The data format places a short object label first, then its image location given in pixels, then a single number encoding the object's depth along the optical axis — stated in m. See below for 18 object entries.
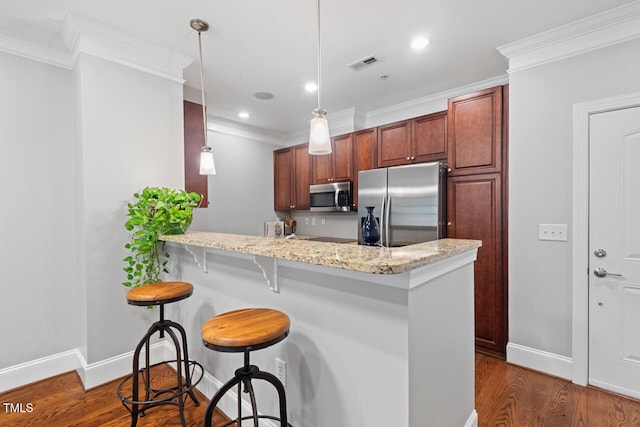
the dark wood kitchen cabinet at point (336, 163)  4.03
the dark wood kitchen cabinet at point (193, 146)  3.03
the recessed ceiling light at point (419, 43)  2.41
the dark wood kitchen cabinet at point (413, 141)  3.23
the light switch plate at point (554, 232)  2.35
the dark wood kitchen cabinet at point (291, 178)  4.60
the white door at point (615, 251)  2.08
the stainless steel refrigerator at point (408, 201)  2.90
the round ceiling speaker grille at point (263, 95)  3.48
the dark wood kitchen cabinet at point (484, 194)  2.68
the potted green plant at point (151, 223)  2.22
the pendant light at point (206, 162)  2.41
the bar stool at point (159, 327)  1.76
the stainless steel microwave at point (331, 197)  4.00
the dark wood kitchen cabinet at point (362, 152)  3.80
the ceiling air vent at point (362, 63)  2.71
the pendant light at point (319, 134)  1.74
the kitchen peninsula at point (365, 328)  1.17
